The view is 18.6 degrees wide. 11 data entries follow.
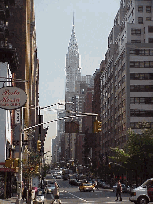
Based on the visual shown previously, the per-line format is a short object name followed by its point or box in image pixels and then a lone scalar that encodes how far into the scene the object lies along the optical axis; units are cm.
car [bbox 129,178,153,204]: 3638
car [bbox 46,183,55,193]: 7719
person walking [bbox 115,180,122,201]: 4874
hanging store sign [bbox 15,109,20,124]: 5708
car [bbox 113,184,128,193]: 7512
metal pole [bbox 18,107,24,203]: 3543
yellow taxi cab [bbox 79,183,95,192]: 8075
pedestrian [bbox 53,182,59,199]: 3820
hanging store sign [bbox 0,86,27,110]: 2816
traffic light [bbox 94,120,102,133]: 3163
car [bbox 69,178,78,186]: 12459
